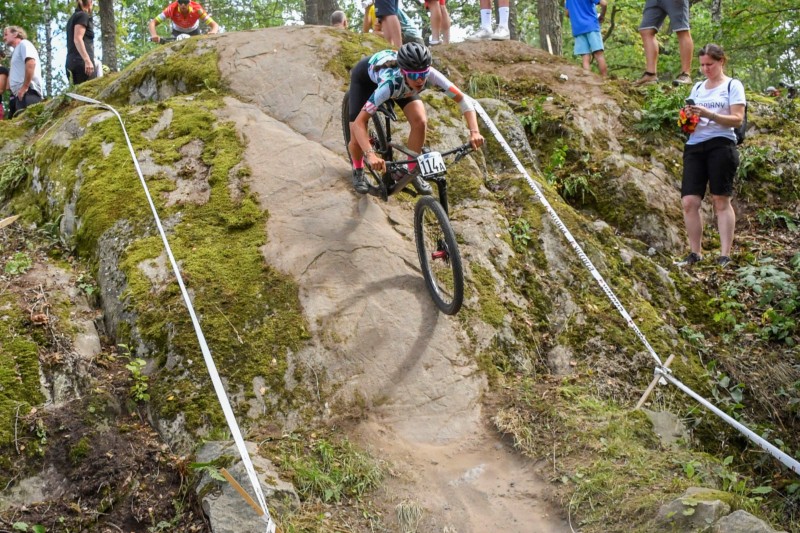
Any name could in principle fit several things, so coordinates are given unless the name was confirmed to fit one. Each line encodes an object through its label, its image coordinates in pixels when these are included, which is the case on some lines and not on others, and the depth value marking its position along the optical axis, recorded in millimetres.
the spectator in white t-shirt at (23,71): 11328
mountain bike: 6059
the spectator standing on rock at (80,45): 11578
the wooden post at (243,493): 3733
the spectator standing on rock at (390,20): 10695
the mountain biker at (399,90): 6039
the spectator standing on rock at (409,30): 11547
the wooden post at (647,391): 5910
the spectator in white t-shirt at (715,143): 7930
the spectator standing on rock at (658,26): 10734
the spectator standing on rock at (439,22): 11859
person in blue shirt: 12055
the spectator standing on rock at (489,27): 12229
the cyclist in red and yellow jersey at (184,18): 11641
